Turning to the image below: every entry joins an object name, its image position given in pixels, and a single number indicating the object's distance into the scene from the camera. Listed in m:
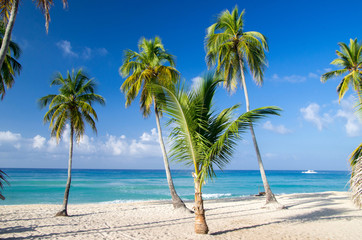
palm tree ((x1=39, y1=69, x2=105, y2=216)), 10.92
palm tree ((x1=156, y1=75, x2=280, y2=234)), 6.42
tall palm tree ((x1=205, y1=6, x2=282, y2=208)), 12.52
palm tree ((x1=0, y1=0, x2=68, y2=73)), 5.75
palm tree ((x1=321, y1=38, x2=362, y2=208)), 13.50
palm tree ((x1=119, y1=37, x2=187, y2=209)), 11.54
